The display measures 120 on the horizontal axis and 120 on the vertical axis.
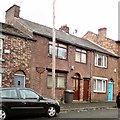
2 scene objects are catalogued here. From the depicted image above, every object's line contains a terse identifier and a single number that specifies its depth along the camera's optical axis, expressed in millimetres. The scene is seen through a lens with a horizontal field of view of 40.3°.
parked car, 7555
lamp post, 10813
